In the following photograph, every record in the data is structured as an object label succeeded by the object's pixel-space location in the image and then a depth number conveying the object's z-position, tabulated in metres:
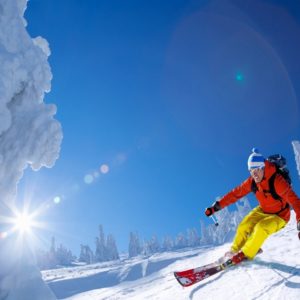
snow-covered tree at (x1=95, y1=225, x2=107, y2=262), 125.31
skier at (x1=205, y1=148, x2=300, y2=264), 6.14
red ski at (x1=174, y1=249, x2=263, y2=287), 5.95
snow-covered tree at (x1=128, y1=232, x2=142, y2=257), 131.75
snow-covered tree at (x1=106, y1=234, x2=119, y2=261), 125.31
